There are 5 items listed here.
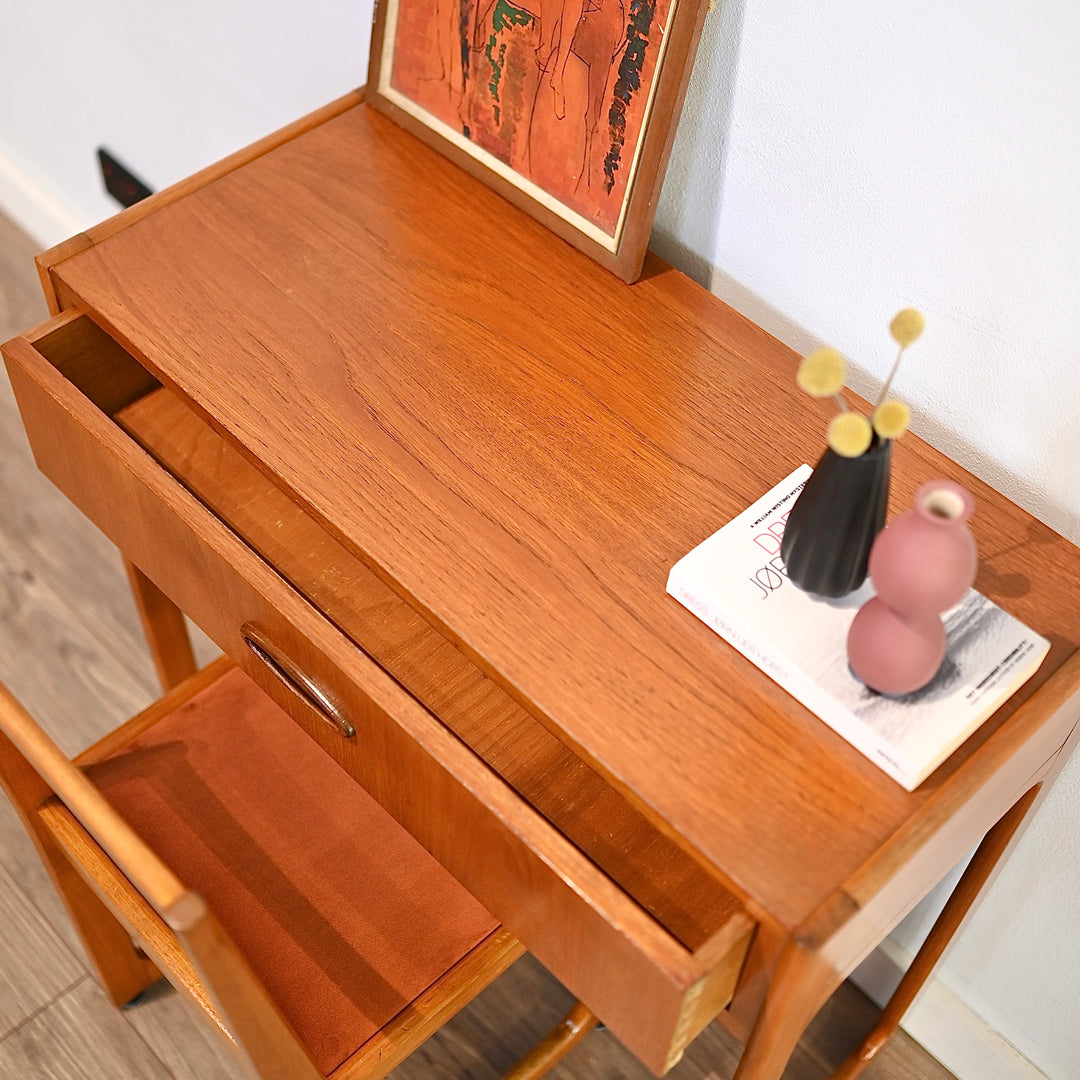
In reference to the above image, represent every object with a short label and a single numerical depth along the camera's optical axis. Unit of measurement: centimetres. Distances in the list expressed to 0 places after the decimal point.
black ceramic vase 79
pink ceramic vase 76
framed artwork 99
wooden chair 105
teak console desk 83
